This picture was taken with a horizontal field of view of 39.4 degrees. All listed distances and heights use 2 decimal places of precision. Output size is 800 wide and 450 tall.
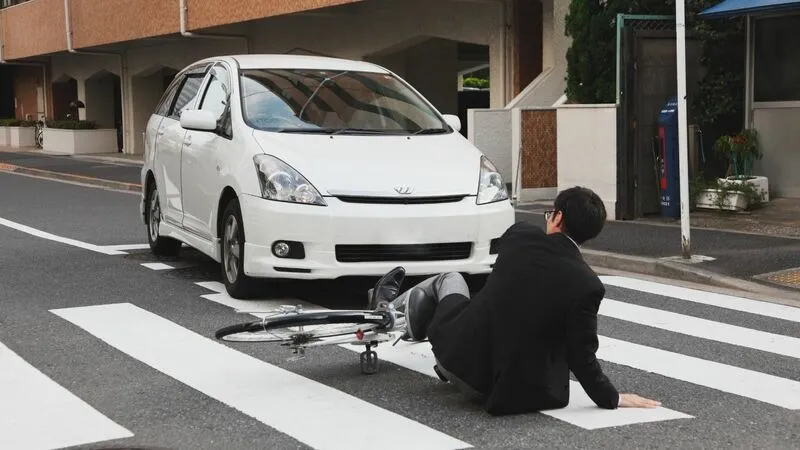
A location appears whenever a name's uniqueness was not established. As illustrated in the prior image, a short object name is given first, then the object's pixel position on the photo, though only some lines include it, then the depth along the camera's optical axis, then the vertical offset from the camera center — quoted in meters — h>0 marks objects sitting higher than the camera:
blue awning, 12.13 +1.41
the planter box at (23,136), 39.28 +0.49
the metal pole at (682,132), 10.04 +0.04
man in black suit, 4.91 -0.82
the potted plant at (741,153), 13.72 -0.23
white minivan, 7.41 -0.24
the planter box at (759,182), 13.51 -0.58
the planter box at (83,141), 33.84 +0.24
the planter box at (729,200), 13.33 -0.78
